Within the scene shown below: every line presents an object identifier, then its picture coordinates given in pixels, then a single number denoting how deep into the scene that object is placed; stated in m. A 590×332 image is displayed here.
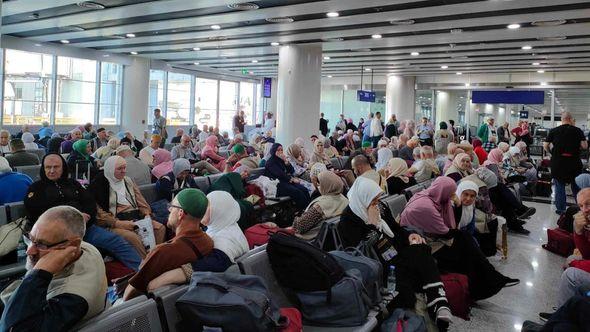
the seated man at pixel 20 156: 7.56
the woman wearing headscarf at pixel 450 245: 4.68
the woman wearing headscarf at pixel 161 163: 6.85
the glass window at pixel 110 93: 19.47
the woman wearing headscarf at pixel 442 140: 12.41
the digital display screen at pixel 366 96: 21.47
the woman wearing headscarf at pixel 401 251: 3.80
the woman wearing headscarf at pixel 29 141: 11.08
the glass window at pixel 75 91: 17.84
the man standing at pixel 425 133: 15.30
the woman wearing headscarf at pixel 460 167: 7.40
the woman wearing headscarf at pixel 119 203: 4.67
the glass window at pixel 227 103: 26.23
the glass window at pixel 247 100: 27.85
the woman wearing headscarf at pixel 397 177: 7.11
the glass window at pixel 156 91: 22.05
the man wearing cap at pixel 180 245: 2.59
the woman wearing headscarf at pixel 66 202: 4.26
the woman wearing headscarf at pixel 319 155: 10.31
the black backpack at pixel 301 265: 3.01
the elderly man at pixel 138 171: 6.46
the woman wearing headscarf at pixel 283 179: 7.73
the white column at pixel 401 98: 22.52
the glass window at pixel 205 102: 24.61
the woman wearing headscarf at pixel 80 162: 7.79
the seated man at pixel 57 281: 1.99
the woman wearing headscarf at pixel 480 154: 10.91
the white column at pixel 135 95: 19.22
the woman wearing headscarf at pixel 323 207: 4.68
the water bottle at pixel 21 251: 4.11
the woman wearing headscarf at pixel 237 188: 5.78
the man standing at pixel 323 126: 20.39
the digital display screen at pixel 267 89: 25.19
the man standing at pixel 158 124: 15.98
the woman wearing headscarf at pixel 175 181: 5.99
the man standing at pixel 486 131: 17.50
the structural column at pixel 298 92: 13.27
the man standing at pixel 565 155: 9.22
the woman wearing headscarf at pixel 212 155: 9.71
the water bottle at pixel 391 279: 4.21
